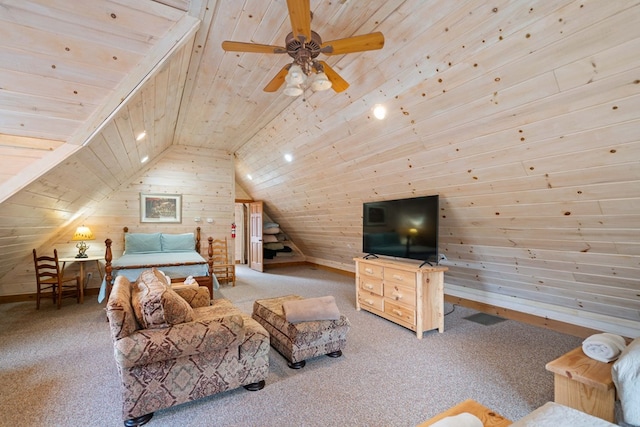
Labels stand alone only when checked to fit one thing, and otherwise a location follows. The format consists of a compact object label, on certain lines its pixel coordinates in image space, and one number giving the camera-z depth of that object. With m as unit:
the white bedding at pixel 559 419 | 1.10
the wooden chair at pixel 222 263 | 6.41
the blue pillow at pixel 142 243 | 5.63
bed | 4.38
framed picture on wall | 6.02
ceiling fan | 1.81
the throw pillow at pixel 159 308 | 2.08
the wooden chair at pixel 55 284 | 4.48
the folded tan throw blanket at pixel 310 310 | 2.81
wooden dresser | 3.46
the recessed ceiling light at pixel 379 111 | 3.02
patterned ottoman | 2.72
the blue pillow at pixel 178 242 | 5.91
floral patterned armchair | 1.97
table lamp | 5.12
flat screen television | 3.54
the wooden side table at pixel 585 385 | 1.74
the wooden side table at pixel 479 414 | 1.32
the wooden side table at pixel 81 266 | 4.79
